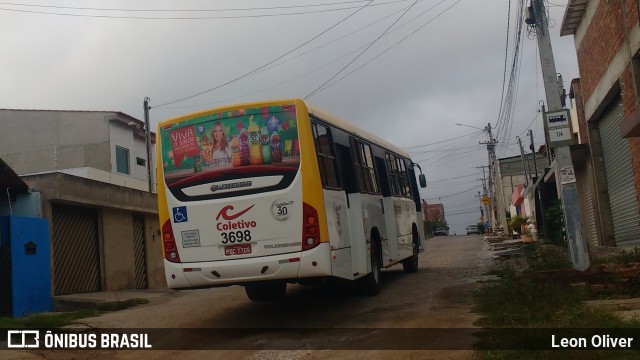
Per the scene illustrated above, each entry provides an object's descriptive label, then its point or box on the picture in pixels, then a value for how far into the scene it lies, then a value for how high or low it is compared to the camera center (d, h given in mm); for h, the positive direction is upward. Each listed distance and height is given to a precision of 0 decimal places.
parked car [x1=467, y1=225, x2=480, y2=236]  72138 -608
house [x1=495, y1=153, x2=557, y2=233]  31459 +2599
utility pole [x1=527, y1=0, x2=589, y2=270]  10504 +1054
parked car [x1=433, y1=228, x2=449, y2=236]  68931 -564
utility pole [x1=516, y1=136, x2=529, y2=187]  42866 +4924
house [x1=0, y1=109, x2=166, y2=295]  13688 +1627
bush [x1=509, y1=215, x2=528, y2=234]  30172 -134
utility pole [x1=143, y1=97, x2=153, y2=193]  25475 +5642
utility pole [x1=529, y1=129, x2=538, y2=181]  43894 +6012
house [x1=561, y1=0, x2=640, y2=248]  12031 +2434
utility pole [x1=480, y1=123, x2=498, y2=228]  47781 +6227
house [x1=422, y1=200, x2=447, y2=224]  110275 +3283
